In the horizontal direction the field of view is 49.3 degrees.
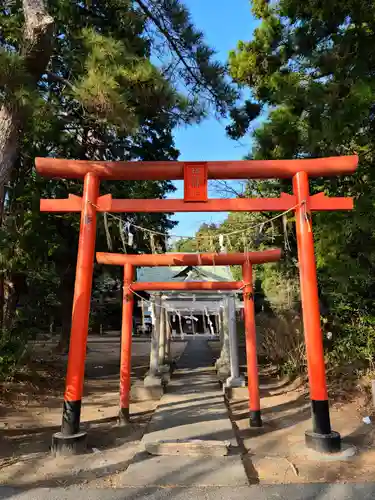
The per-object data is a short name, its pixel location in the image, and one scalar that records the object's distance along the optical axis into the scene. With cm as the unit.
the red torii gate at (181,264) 676
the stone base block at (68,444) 466
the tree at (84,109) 535
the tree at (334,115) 694
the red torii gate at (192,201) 504
